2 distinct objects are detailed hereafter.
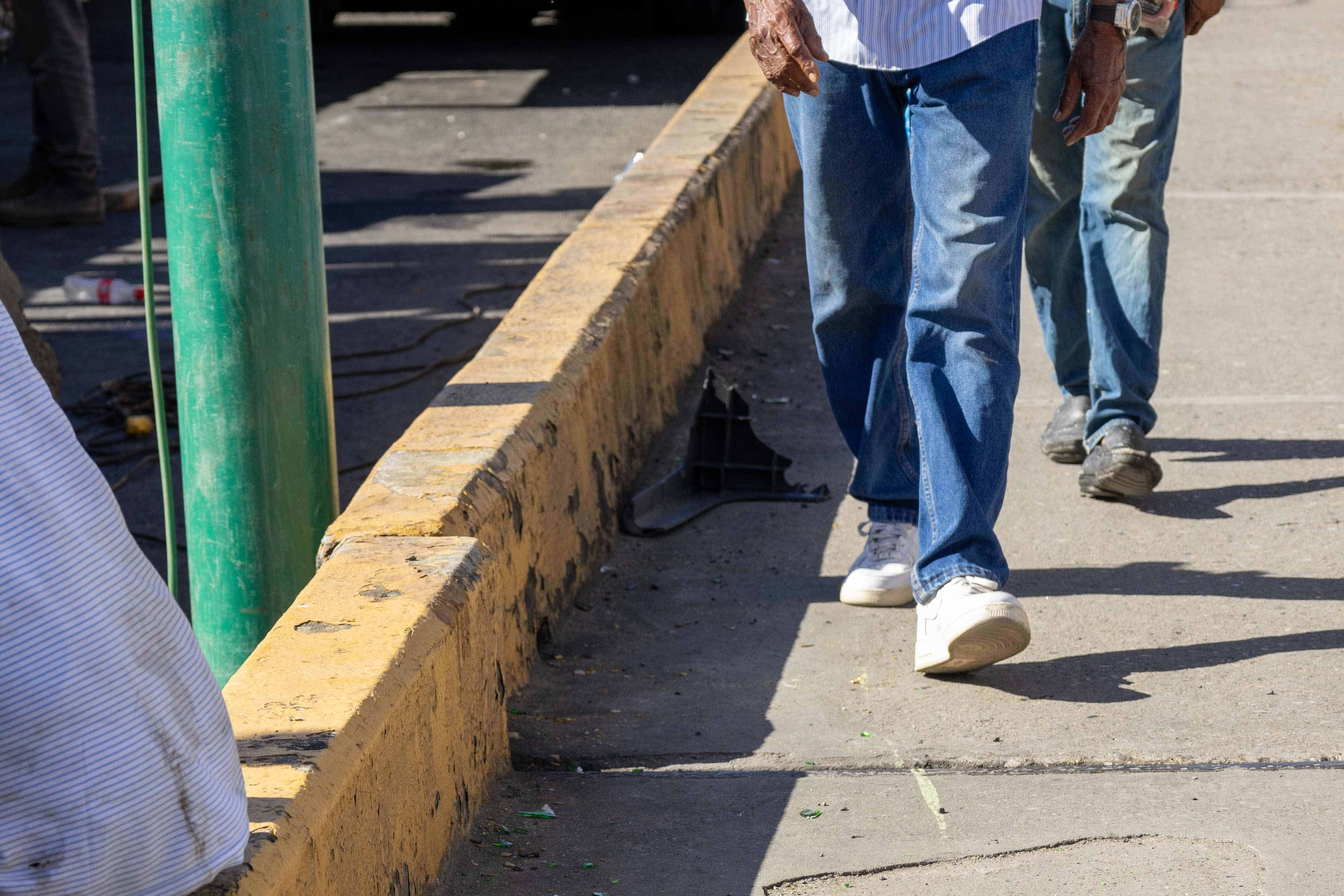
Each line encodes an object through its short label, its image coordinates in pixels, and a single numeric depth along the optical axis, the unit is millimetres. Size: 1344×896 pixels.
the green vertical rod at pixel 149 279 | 5801
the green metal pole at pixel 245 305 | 5469
